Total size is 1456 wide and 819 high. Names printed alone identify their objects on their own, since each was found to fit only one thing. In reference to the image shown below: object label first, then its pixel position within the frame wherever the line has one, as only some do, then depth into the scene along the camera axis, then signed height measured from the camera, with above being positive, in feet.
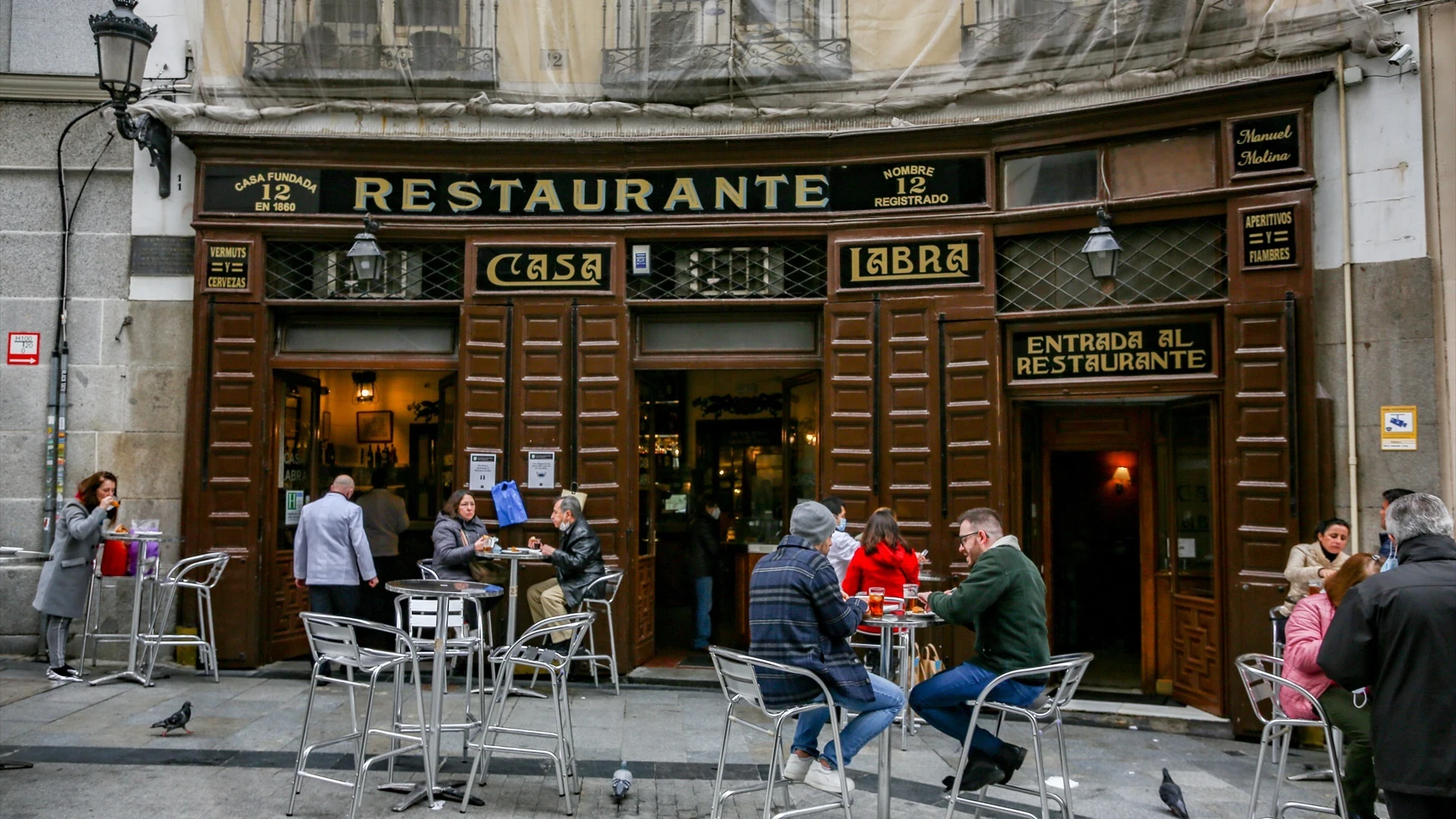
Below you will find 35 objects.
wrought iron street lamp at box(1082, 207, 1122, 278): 28.02 +5.53
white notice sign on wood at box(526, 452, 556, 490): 31.86 -0.09
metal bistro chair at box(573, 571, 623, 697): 28.86 -3.96
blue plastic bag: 31.09 -1.24
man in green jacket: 17.49 -2.77
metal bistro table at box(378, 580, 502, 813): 18.95 -3.84
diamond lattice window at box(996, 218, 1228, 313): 28.66 +5.29
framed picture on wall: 43.96 +1.37
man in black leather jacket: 28.81 -2.44
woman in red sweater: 26.63 -2.38
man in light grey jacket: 29.12 -2.52
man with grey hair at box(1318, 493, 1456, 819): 12.40 -2.24
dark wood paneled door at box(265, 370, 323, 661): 33.06 -0.82
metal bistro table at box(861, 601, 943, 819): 17.61 -3.89
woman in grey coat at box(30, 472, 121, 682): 29.37 -2.88
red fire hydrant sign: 32.83 +3.27
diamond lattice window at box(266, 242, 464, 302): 33.01 +5.68
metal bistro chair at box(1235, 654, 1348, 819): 16.46 -4.14
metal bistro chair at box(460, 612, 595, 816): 19.13 -4.44
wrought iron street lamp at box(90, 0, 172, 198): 30.17 +11.25
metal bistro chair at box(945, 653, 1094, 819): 16.53 -3.82
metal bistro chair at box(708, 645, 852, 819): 16.24 -3.68
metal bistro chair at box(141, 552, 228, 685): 29.60 -4.13
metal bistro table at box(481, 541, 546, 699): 26.55 -2.49
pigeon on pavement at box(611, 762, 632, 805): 19.70 -5.81
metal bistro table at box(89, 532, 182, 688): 29.25 -4.38
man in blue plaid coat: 16.84 -2.77
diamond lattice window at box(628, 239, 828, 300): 32.32 +5.69
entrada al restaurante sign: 28.55 +3.03
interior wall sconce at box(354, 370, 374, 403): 43.14 +2.92
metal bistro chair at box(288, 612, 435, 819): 18.21 -3.34
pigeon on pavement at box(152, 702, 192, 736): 23.25 -5.53
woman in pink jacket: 17.12 -3.40
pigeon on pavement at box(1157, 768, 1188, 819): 19.74 -6.02
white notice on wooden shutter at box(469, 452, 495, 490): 31.89 -0.26
